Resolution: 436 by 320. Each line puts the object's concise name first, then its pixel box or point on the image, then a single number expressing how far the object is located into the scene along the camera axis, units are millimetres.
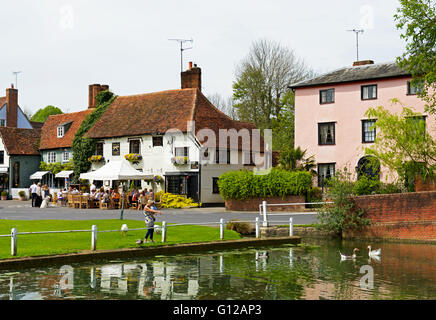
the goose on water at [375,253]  19688
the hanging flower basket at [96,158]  48688
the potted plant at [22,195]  52438
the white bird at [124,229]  20703
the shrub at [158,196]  42250
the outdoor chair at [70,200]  40591
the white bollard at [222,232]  22266
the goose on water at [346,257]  19219
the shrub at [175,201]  41594
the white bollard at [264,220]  25581
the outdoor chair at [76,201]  40094
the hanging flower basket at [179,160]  43156
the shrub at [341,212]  26000
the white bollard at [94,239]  18312
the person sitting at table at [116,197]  39312
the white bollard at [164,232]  20641
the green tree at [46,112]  93188
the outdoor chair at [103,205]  39000
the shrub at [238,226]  25547
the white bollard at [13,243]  16656
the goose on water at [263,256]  19359
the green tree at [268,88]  57125
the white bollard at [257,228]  23703
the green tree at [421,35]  28297
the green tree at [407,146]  30312
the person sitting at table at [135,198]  39531
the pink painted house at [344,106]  38969
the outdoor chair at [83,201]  40000
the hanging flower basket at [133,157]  46312
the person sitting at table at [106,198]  38969
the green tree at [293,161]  39500
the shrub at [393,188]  32062
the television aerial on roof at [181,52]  50188
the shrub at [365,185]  33312
